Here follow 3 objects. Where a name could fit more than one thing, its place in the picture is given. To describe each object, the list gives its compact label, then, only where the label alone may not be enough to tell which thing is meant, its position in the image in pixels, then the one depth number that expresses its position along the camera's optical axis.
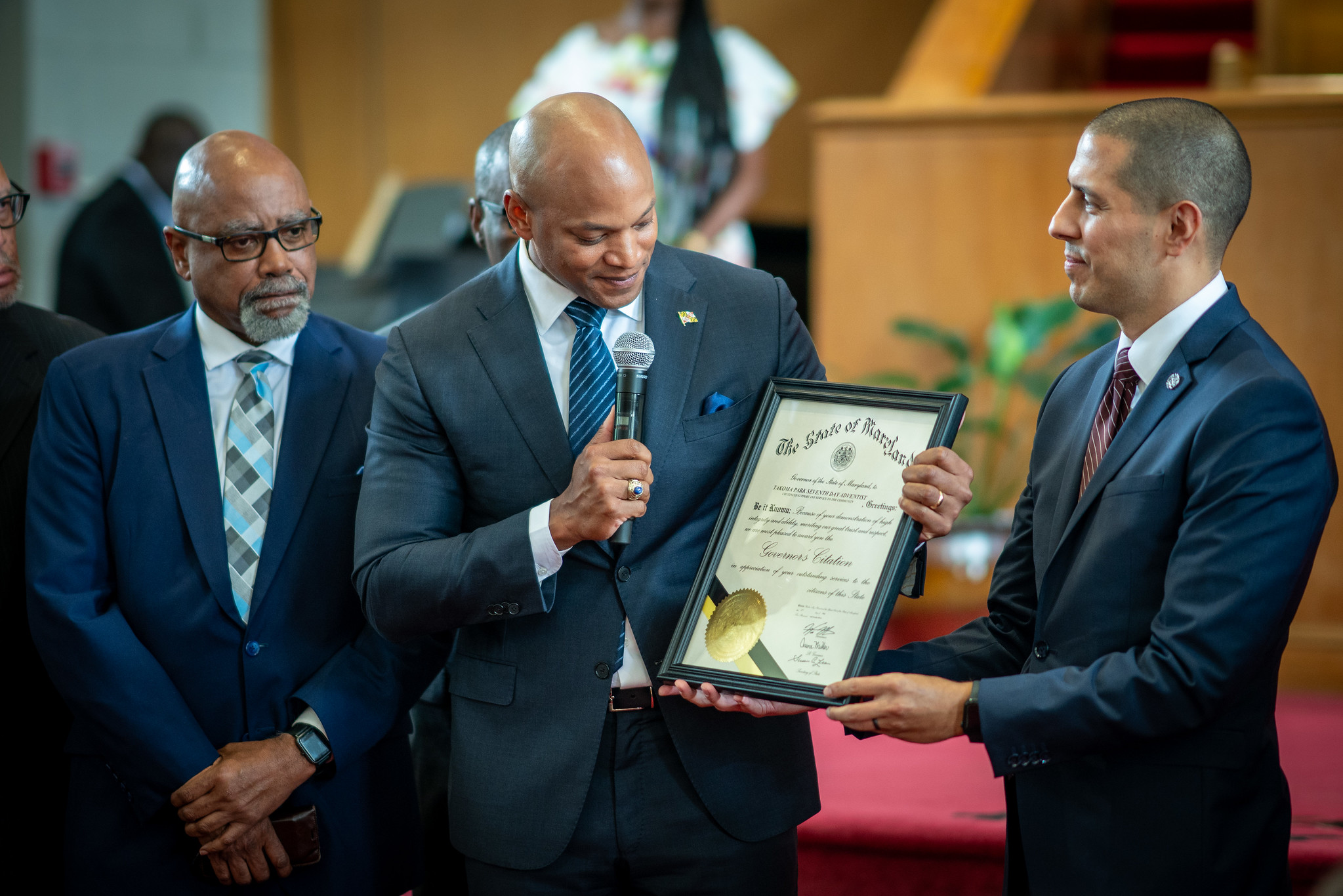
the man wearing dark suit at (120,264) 9.29
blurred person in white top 12.74
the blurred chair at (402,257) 10.36
